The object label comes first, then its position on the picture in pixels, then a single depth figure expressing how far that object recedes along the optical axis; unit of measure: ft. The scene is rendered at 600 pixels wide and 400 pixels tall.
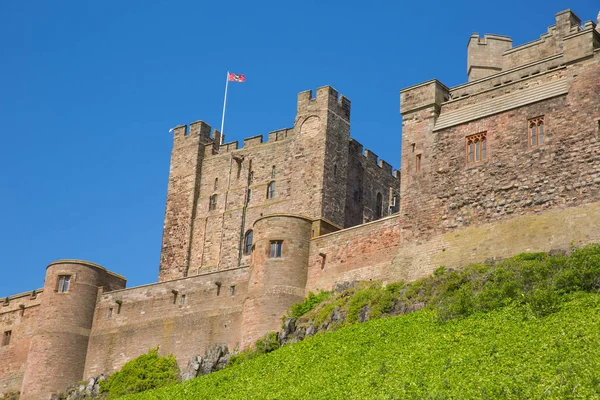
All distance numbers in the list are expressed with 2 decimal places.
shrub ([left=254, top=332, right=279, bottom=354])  135.03
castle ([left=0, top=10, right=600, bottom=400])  124.47
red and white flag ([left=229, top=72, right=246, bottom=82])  209.97
